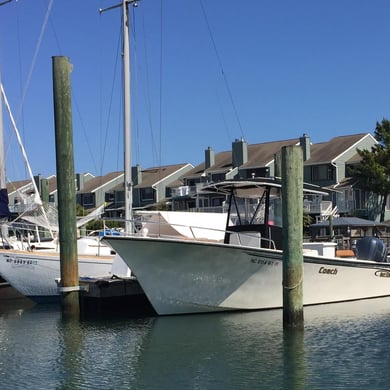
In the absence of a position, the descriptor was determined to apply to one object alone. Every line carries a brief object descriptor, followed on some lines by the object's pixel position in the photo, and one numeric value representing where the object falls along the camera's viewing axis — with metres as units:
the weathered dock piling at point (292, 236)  12.65
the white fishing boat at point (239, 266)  15.98
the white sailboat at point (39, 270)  20.89
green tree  43.81
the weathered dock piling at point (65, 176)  14.00
